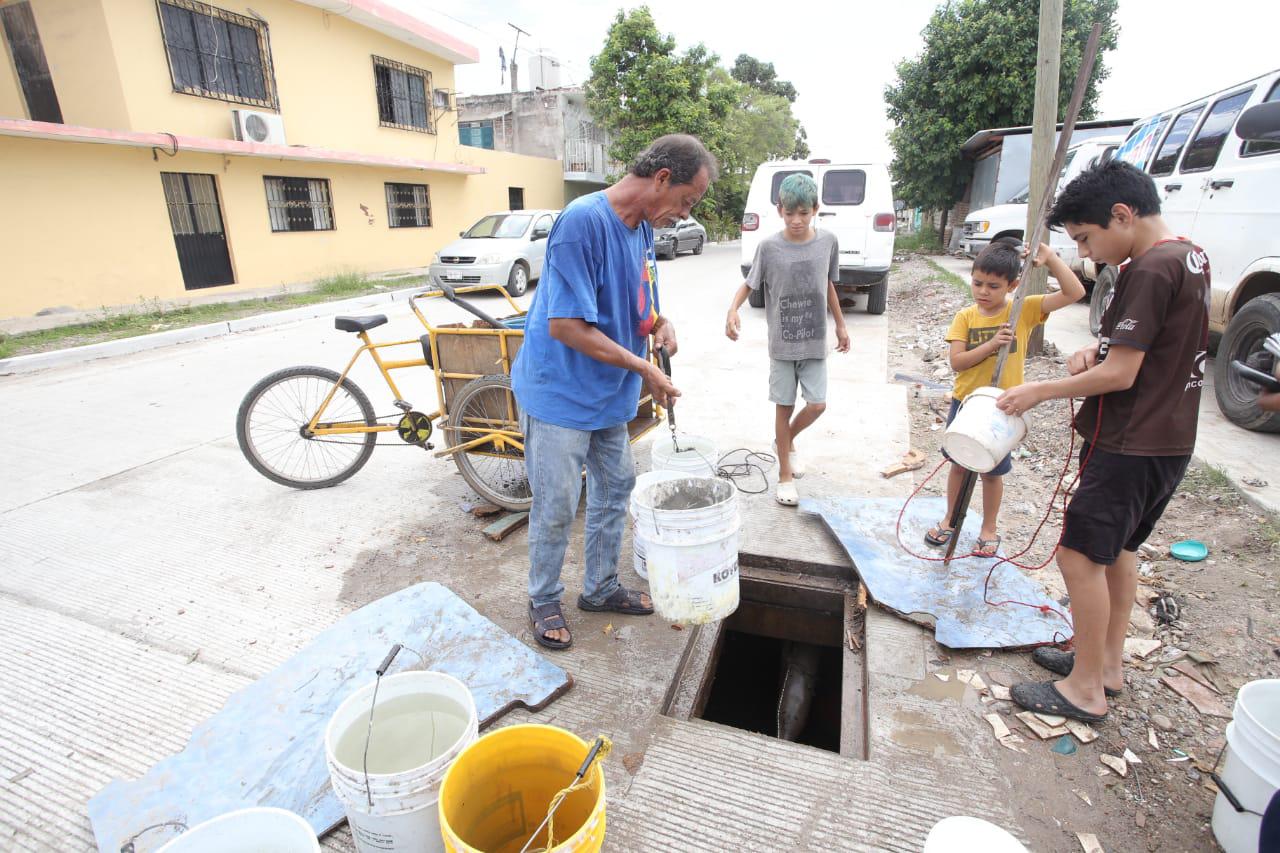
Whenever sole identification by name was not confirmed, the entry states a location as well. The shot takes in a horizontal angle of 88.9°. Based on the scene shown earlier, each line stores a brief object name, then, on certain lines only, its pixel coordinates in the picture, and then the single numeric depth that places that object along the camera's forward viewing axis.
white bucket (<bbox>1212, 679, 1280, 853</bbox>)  1.69
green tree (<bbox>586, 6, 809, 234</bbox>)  22.41
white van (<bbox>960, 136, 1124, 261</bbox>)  8.85
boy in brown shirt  1.97
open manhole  2.63
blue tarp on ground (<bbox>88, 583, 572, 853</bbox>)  2.02
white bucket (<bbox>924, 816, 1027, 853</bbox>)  1.54
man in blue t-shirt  2.31
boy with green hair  3.70
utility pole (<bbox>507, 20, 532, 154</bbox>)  27.15
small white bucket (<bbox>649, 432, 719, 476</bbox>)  3.30
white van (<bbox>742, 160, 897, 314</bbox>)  8.94
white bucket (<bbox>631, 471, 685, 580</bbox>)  2.56
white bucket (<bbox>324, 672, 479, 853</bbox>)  1.59
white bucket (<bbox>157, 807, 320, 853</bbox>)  1.46
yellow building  10.37
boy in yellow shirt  2.89
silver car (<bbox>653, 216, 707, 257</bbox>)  20.23
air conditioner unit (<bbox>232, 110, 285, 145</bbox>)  12.50
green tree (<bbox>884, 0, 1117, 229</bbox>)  16.19
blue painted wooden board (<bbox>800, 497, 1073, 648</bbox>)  2.71
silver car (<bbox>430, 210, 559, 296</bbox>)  12.38
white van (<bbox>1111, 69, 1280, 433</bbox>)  4.54
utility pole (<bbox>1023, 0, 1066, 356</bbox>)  5.59
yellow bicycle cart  3.74
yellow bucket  1.59
